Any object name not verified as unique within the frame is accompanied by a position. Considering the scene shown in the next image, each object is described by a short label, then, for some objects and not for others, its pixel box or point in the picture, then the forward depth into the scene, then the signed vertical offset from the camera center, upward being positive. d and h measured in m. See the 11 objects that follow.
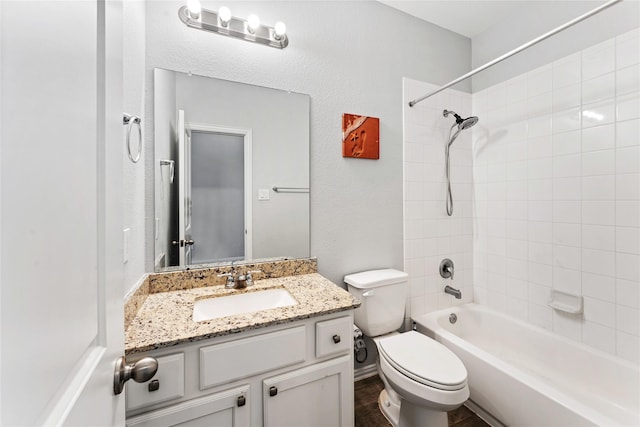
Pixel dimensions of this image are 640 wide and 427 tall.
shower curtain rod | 1.08 +0.83
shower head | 1.88 +0.65
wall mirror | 1.35 +0.23
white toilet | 1.18 -0.73
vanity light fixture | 1.36 +0.99
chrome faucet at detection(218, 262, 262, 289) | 1.39 -0.35
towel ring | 0.96 +0.31
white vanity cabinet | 0.90 -0.63
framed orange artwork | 1.75 +0.51
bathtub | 1.21 -0.89
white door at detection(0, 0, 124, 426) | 0.25 +0.00
